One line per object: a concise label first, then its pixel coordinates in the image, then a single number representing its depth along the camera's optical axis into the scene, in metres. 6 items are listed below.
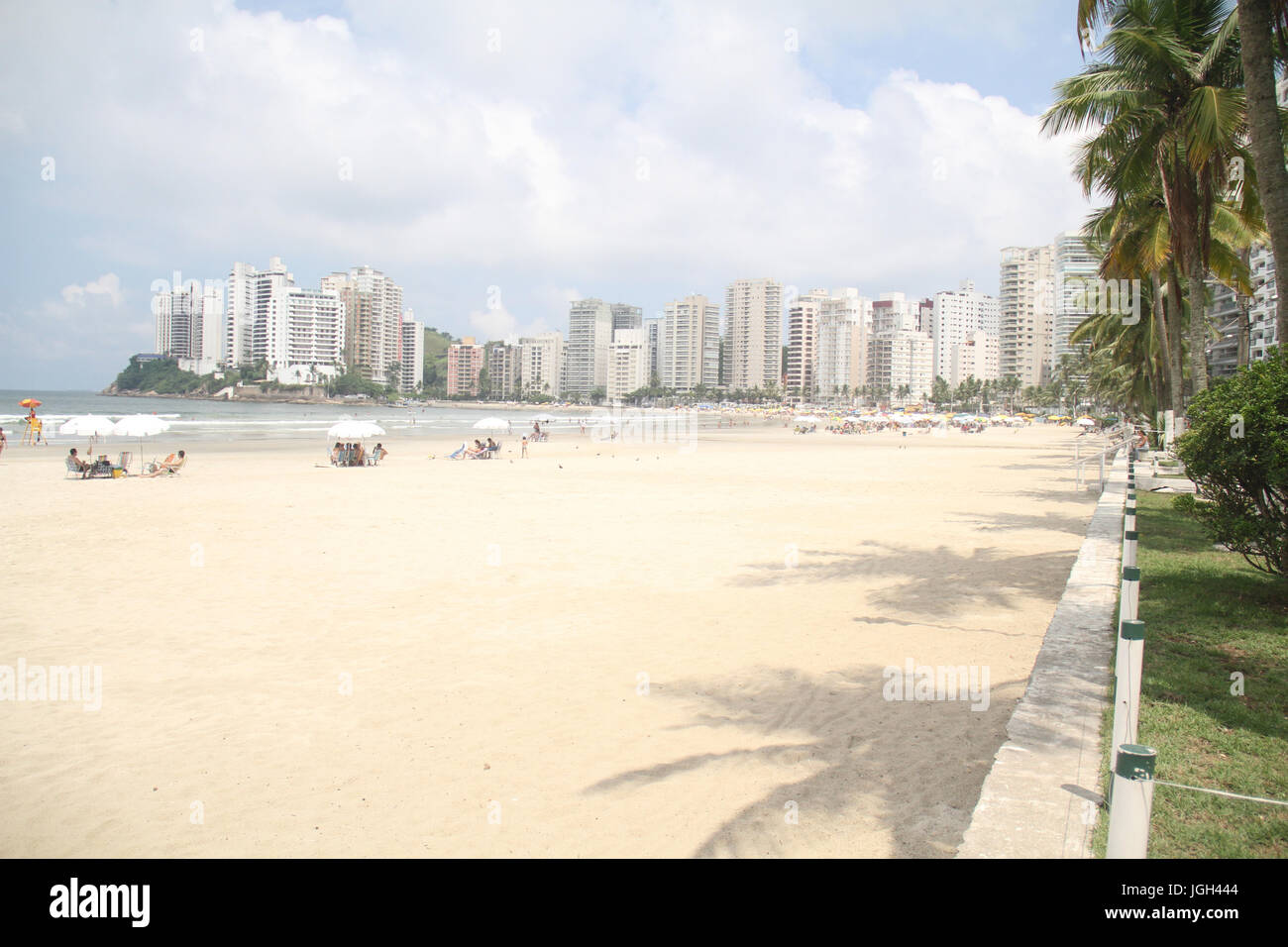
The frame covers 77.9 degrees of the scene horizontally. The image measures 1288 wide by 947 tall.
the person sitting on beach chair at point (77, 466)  22.17
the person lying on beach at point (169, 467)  23.12
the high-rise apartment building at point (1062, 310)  99.41
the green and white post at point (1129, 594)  4.48
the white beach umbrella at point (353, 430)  26.64
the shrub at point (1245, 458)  5.93
